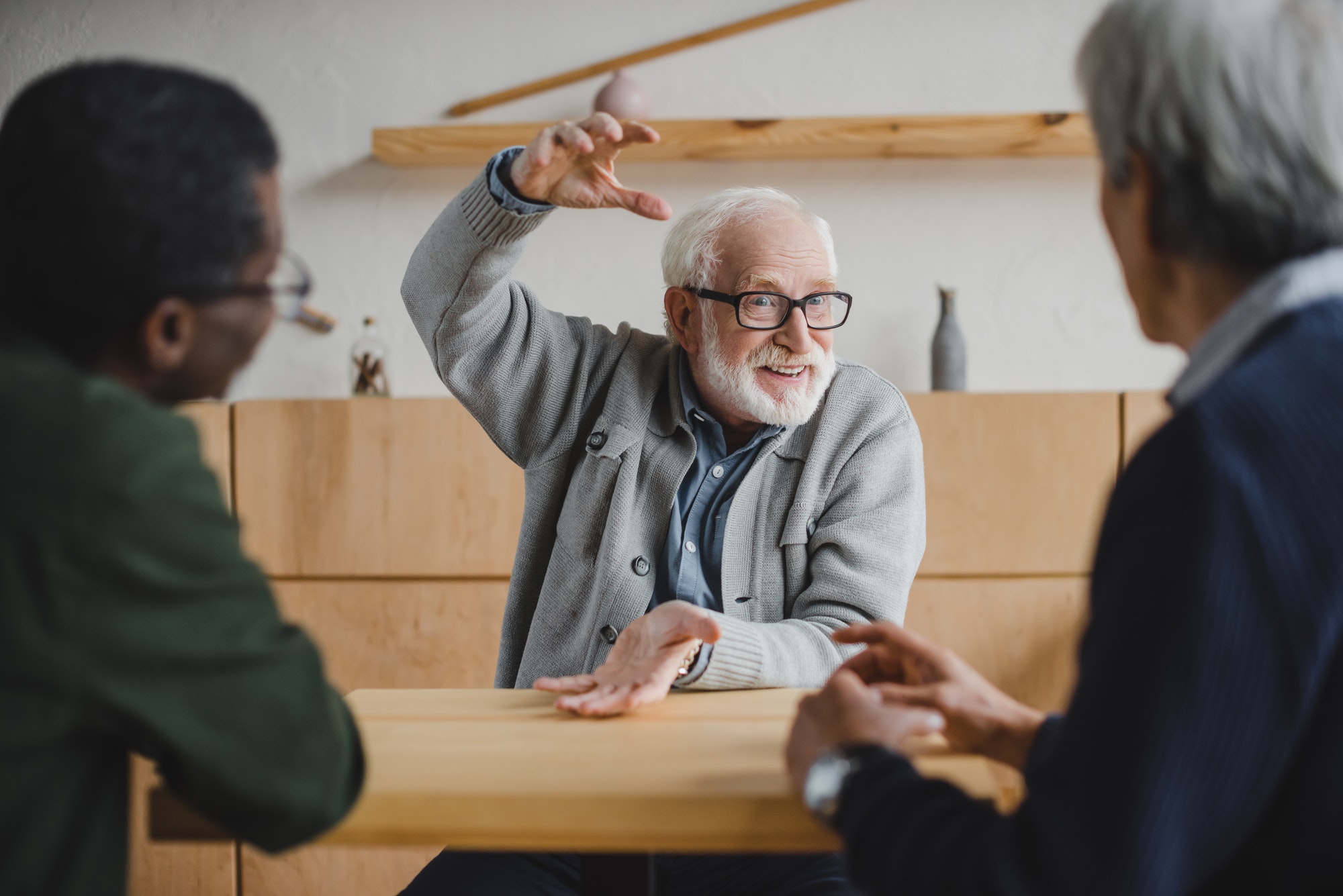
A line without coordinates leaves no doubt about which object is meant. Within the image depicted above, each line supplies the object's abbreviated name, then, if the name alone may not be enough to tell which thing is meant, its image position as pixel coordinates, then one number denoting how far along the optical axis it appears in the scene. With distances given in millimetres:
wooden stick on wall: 3037
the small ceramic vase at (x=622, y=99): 2959
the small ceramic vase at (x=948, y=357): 2844
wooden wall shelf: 2855
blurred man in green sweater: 595
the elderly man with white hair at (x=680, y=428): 1509
